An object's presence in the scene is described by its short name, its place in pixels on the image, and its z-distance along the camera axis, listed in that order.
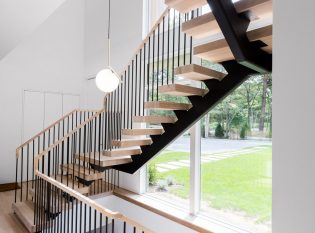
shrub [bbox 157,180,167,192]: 4.52
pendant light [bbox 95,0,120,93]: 2.99
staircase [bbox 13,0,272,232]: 1.98
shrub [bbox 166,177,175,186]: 4.37
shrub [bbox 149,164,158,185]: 4.69
